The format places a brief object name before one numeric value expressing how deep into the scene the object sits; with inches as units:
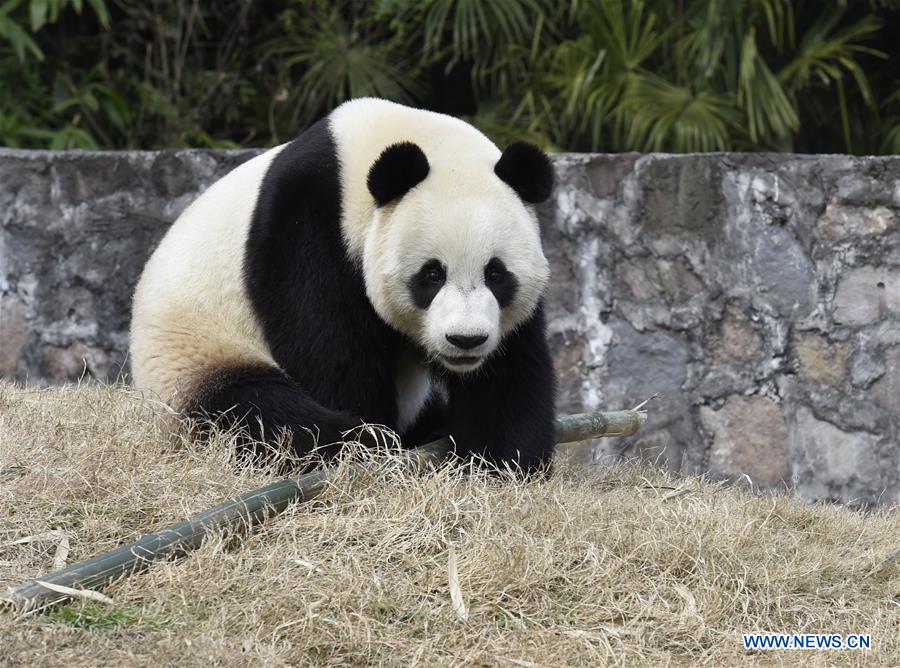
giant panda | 298.2
